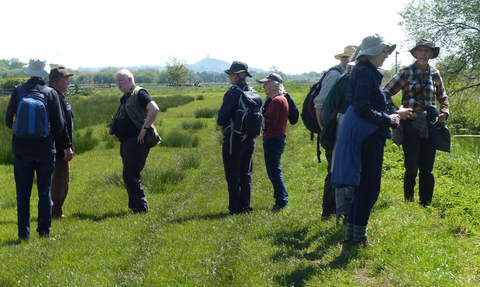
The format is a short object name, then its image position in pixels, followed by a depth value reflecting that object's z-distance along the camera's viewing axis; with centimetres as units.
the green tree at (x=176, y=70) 10344
